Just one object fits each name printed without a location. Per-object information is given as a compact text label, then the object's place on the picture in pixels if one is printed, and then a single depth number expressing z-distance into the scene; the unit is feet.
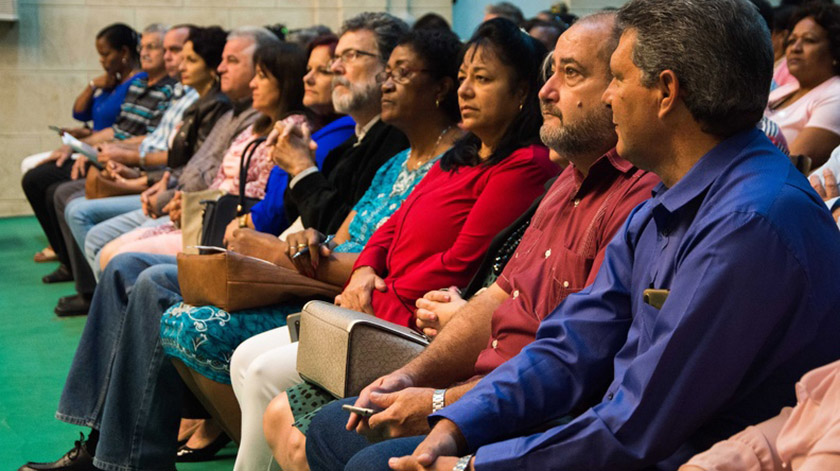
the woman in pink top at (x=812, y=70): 14.34
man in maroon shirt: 7.38
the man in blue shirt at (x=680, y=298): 5.34
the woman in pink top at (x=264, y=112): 15.42
